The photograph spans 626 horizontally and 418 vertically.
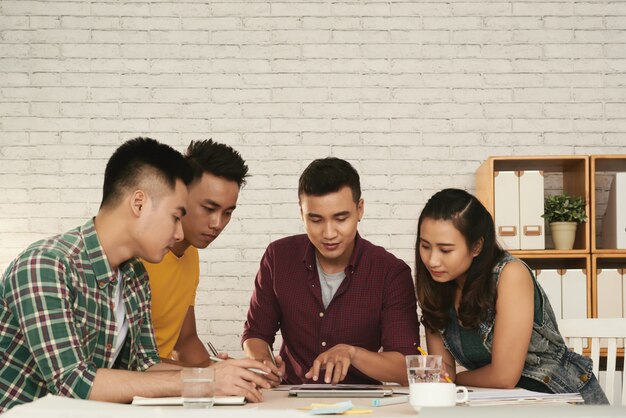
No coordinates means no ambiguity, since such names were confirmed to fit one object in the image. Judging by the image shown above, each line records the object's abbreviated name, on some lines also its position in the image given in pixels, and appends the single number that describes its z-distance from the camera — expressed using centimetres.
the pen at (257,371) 180
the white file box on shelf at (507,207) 357
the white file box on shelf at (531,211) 357
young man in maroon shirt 253
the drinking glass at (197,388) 156
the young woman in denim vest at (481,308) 222
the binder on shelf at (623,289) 356
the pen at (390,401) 169
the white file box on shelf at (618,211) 357
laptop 183
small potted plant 357
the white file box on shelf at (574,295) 355
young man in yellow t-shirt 252
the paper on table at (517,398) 168
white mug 159
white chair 240
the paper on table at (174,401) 161
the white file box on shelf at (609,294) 355
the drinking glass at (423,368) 174
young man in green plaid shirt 170
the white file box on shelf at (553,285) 355
